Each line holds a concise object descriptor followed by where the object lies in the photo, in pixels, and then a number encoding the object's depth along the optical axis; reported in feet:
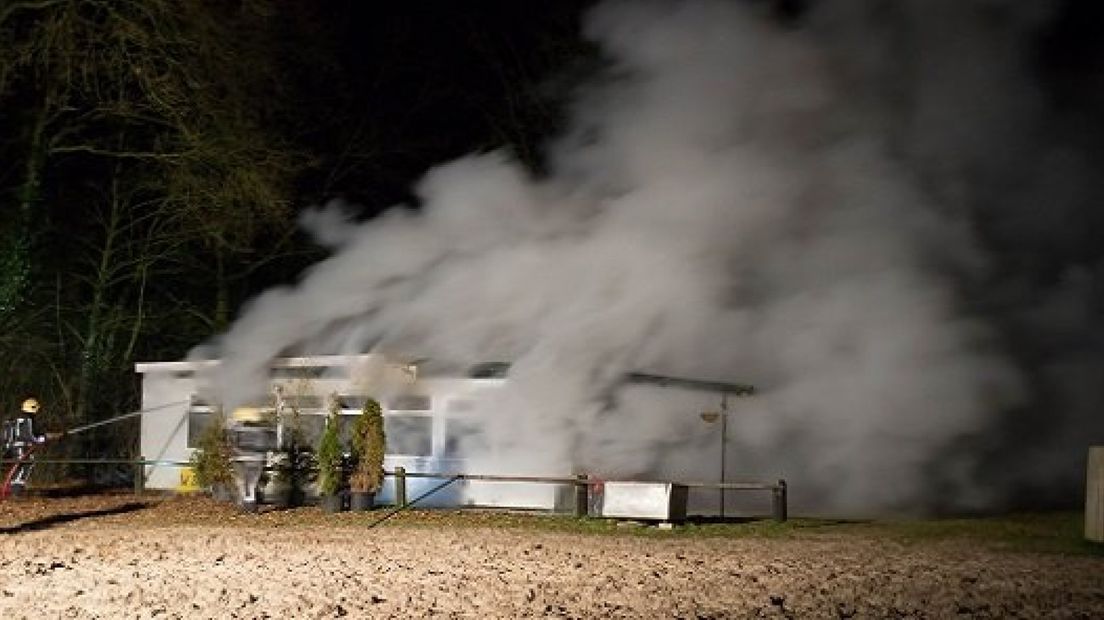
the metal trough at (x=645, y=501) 60.64
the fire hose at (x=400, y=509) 63.18
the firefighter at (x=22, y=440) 66.39
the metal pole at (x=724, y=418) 66.28
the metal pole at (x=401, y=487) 68.08
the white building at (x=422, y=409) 69.46
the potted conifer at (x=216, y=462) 70.59
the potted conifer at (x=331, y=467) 67.62
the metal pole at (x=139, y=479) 80.74
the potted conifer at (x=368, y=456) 67.46
